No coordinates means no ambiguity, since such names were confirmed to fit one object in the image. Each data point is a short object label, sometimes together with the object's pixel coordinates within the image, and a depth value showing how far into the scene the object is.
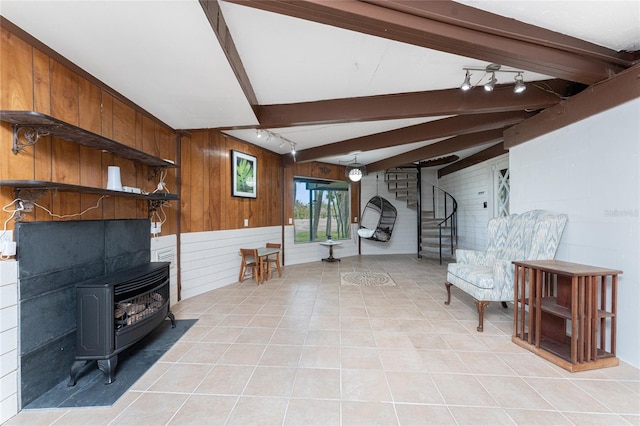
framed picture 4.38
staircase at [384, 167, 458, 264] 6.51
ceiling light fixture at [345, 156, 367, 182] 6.69
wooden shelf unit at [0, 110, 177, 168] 1.45
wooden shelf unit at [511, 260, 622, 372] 1.95
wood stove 1.82
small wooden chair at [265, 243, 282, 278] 4.75
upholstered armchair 2.55
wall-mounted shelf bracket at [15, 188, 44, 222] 1.61
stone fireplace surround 1.60
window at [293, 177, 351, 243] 6.24
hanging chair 6.91
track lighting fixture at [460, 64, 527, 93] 2.18
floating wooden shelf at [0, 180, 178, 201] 1.44
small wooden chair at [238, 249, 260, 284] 4.32
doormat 4.38
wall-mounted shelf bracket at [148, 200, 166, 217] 2.95
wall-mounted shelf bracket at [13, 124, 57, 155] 1.58
